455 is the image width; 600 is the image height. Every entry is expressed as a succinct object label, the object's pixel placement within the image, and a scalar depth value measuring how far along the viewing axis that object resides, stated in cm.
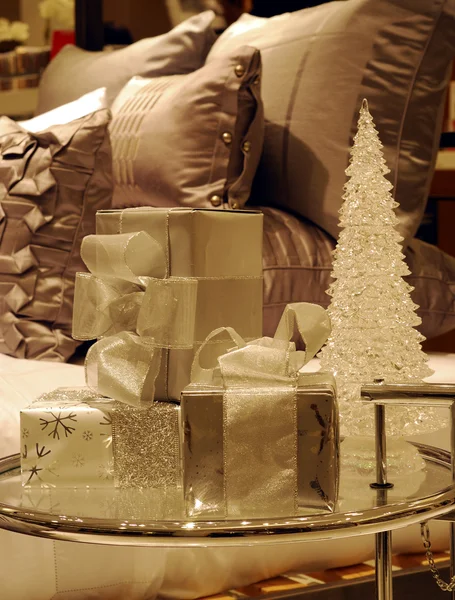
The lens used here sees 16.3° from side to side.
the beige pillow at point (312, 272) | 248
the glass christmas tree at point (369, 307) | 187
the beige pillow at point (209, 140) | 255
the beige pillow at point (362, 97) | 254
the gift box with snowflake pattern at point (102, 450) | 171
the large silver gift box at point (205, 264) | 174
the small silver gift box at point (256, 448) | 161
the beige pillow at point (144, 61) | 323
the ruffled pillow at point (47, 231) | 248
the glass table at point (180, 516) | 154
